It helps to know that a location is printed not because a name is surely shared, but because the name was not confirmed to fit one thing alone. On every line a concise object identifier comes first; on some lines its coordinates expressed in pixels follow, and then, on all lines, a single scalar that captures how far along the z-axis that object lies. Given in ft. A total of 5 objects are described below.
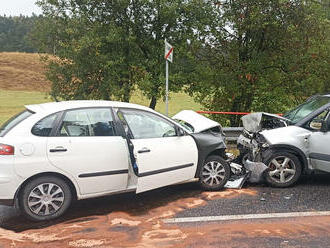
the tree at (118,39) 37.40
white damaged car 14.53
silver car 18.94
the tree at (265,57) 35.50
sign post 26.81
